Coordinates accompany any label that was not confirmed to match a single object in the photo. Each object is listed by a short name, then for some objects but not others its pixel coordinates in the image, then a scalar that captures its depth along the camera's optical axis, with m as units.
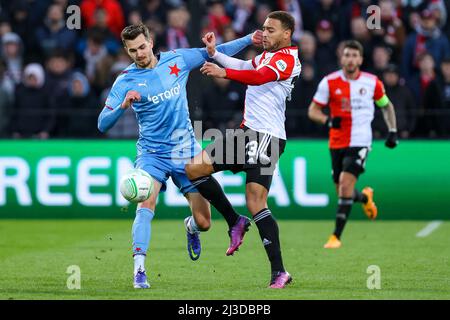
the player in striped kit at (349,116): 27.09
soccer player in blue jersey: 19.06
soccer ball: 18.47
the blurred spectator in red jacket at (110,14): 37.69
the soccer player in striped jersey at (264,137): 18.66
